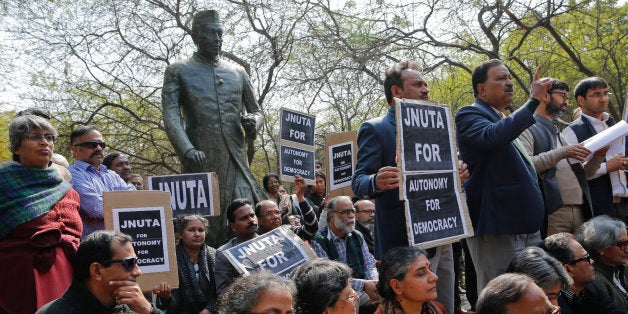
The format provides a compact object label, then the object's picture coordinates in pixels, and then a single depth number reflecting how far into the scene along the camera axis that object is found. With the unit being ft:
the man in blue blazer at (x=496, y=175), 15.65
